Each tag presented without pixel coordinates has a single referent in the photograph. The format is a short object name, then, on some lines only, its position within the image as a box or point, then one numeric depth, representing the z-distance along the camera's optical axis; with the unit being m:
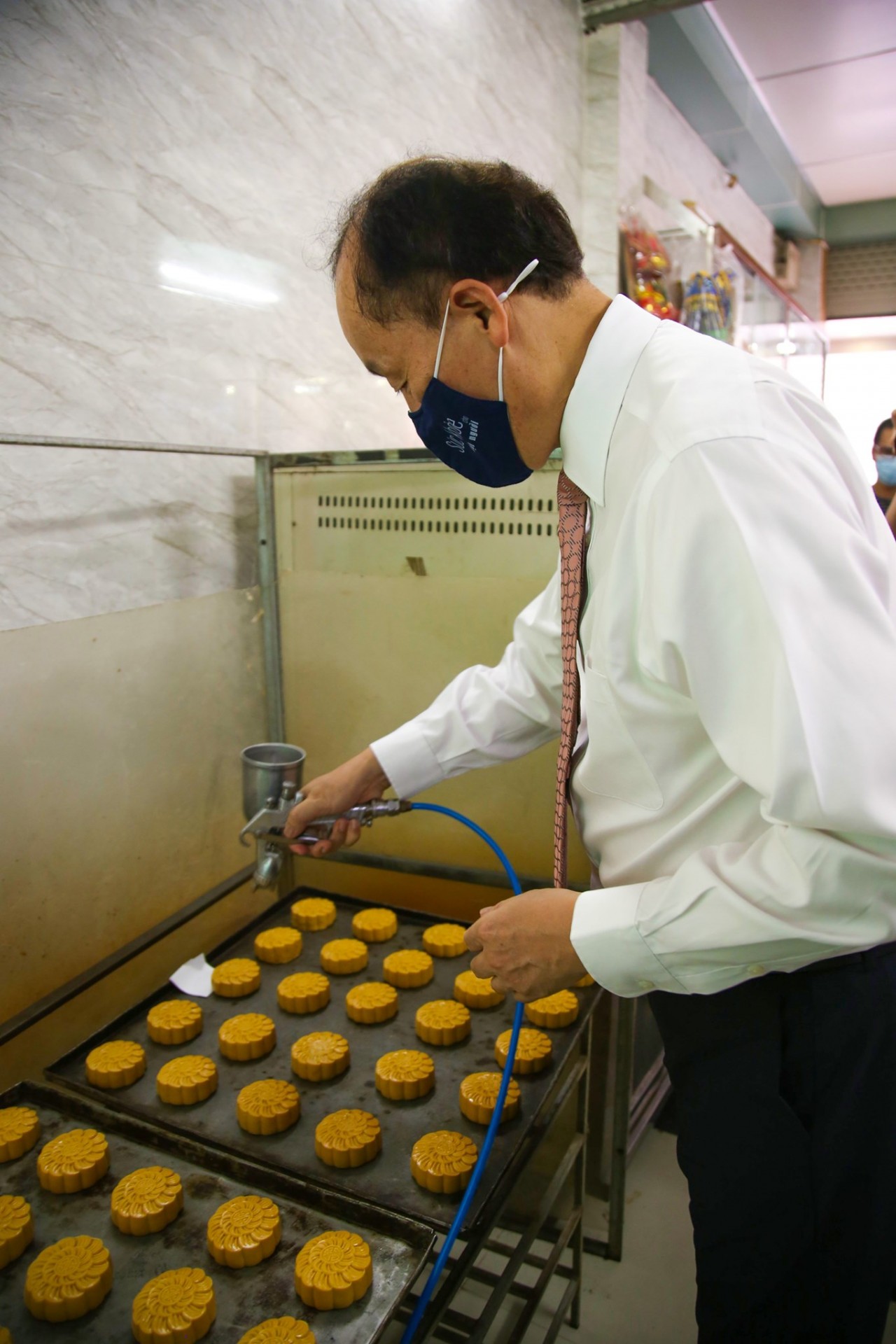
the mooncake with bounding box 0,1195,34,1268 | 0.83
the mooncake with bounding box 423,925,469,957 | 1.40
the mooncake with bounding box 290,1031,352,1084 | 1.12
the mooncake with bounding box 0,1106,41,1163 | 0.96
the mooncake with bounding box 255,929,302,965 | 1.37
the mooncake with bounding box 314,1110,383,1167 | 0.98
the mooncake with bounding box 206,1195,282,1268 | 0.83
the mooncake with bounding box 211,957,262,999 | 1.29
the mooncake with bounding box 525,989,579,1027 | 1.23
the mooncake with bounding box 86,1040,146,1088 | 1.09
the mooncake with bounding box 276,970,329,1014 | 1.25
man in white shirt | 0.66
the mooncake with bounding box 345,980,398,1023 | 1.23
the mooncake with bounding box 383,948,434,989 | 1.32
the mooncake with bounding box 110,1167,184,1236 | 0.87
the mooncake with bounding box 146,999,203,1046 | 1.18
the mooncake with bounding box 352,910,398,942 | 1.44
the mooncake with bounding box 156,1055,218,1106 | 1.07
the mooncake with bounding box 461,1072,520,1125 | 1.05
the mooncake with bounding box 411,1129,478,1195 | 0.94
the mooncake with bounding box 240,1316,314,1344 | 0.75
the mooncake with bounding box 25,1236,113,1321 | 0.78
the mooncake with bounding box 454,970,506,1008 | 1.27
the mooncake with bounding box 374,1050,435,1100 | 1.09
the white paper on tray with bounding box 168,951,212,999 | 1.30
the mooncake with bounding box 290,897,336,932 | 1.48
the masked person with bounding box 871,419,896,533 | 2.46
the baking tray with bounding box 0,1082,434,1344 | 0.78
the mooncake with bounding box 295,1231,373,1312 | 0.78
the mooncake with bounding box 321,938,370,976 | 1.34
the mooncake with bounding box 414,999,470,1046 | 1.19
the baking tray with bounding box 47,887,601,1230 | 0.96
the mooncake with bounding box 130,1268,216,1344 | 0.75
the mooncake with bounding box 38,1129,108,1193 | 0.92
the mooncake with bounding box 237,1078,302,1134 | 1.02
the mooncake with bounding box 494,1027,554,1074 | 1.13
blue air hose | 0.79
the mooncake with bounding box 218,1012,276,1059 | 1.15
